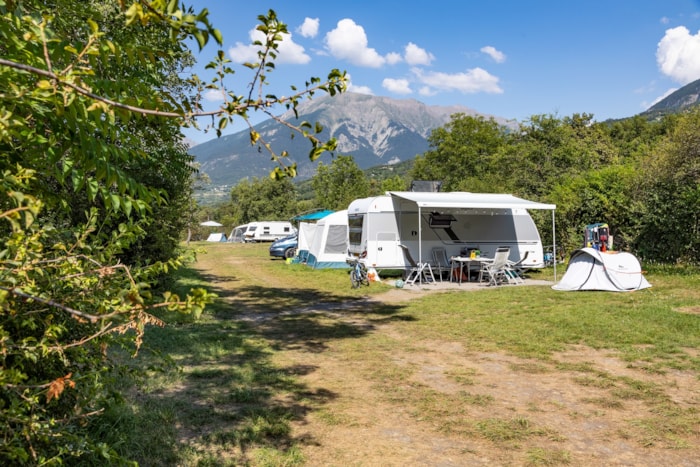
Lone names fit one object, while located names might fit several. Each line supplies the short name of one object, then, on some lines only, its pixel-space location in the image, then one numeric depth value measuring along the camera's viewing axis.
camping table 13.14
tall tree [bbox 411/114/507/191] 40.22
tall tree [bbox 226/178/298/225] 49.78
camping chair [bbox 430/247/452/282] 14.34
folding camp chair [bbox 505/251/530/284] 13.18
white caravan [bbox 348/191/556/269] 14.10
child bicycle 12.84
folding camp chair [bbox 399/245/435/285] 13.20
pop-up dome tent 10.41
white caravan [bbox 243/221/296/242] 40.38
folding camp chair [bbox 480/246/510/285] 12.83
